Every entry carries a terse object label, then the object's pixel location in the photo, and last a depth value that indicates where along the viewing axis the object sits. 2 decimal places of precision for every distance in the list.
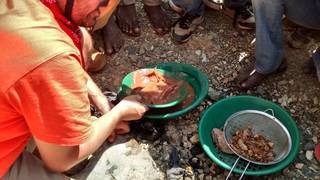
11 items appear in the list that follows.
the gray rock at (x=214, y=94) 2.32
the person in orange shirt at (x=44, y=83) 1.16
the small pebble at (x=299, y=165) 2.01
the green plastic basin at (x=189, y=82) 2.06
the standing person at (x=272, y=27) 2.06
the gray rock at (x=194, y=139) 2.11
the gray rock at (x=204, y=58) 2.52
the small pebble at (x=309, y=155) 2.04
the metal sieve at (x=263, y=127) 1.99
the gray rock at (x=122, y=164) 1.91
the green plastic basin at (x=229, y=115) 1.88
